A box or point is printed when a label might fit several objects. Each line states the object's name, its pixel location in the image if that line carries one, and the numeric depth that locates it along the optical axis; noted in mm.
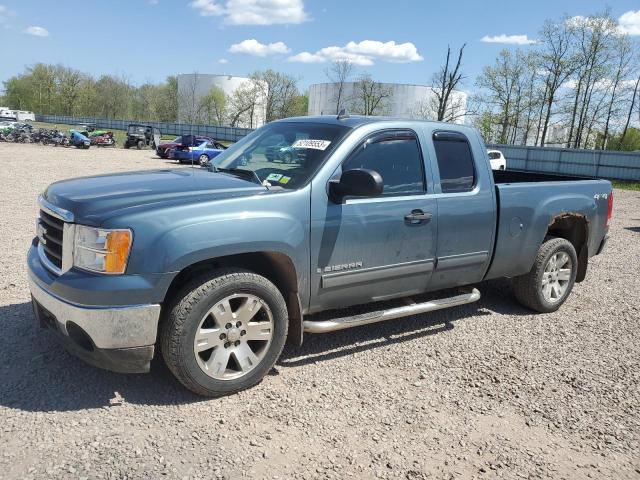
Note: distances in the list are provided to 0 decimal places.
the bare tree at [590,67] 40156
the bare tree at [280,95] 74250
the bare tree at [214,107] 88012
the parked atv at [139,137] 38188
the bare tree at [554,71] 42250
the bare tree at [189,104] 92675
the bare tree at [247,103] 78419
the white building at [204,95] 80281
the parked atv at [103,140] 38531
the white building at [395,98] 74812
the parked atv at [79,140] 35688
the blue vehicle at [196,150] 26794
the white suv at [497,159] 22420
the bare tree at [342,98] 68438
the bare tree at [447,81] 33969
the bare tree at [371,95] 61750
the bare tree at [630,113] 38531
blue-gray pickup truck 3055
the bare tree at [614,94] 39688
